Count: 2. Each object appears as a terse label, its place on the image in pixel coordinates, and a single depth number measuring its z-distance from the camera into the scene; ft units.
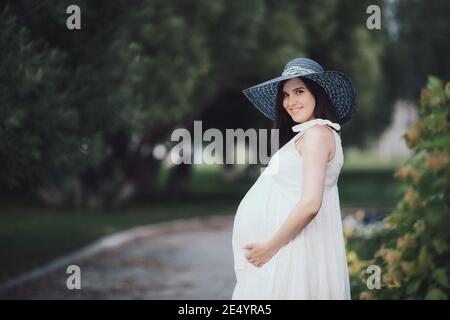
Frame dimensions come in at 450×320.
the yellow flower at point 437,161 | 15.14
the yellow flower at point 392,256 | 17.89
